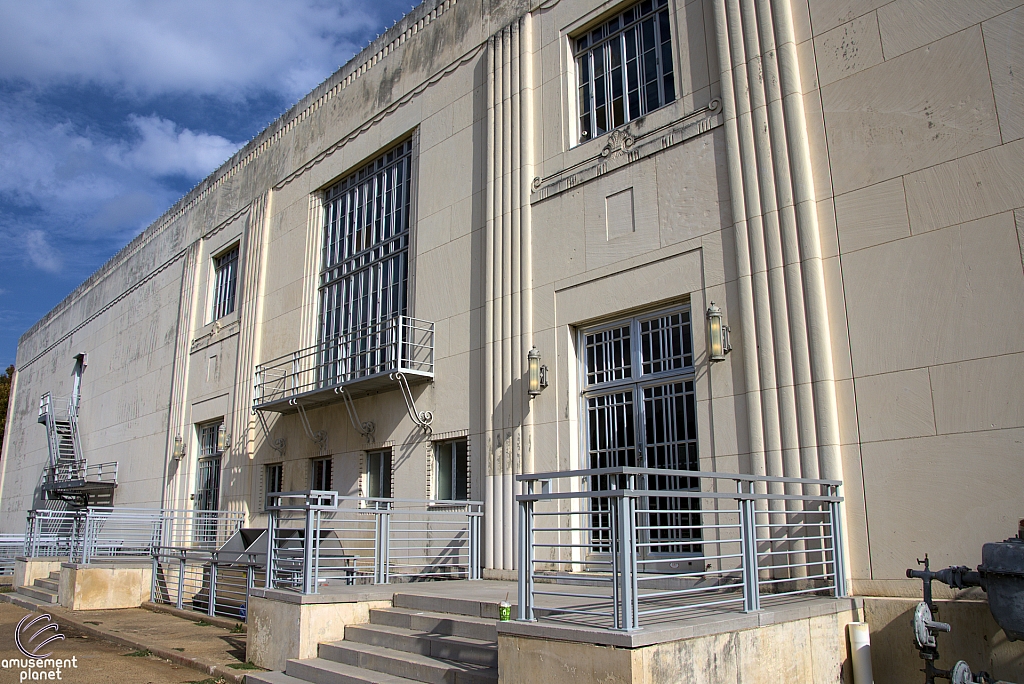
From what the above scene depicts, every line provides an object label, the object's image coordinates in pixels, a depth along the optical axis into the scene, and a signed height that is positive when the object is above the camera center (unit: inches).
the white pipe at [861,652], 291.6 -47.1
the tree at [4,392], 1852.9 +322.6
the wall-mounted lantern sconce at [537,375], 458.0 +84.5
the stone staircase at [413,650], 289.1 -47.6
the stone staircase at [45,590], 670.0 -50.3
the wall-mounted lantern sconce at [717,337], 377.7 +85.9
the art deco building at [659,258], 318.0 +141.4
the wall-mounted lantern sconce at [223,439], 756.0 +83.1
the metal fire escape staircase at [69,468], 1036.5 +85.9
